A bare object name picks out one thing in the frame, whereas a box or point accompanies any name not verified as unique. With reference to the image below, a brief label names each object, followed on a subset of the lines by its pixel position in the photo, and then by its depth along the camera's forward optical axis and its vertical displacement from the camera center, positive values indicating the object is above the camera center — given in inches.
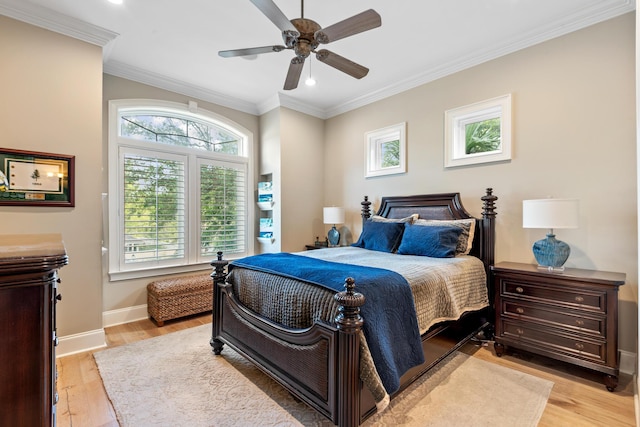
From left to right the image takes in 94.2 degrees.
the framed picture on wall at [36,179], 97.6 +11.6
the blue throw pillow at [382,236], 132.8 -11.2
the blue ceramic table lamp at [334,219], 171.6 -4.3
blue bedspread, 63.5 -23.7
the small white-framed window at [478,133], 121.2 +34.7
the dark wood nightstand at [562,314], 84.2 -32.1
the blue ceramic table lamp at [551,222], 91.7 -3.4
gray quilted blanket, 69.6 -23.4
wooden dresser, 28.5 -12.3
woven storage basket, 133.3 -39.8
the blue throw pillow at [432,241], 114.3 -12.0
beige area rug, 72.4 -50.6
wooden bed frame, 60.8 -35.6
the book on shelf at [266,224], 179.6 -7.5
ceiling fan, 75.4 +48.6
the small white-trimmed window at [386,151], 156.0 +34.2
